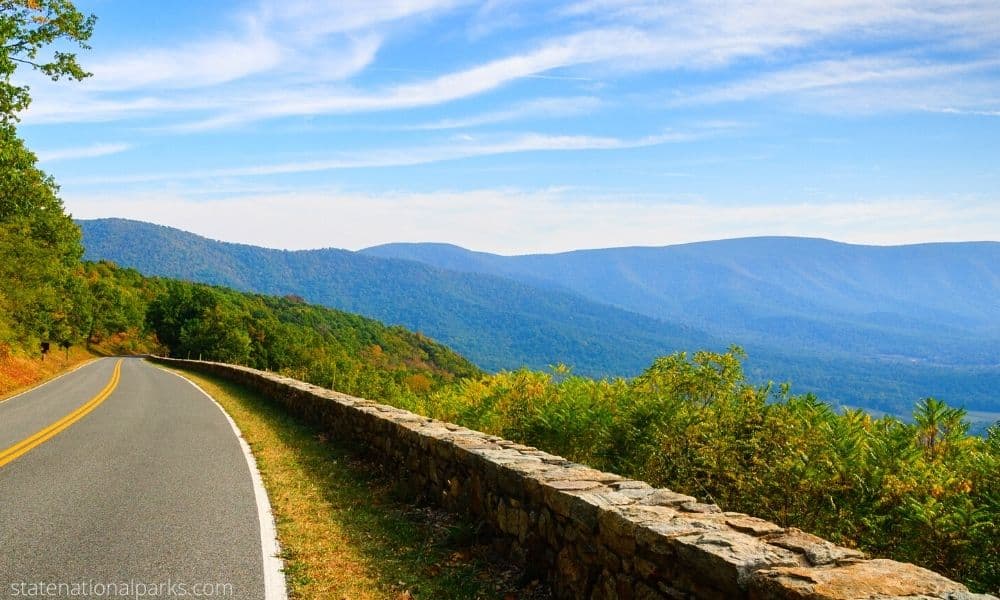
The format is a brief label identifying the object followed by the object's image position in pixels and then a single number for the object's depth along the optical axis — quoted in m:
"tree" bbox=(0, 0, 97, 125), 16.58
